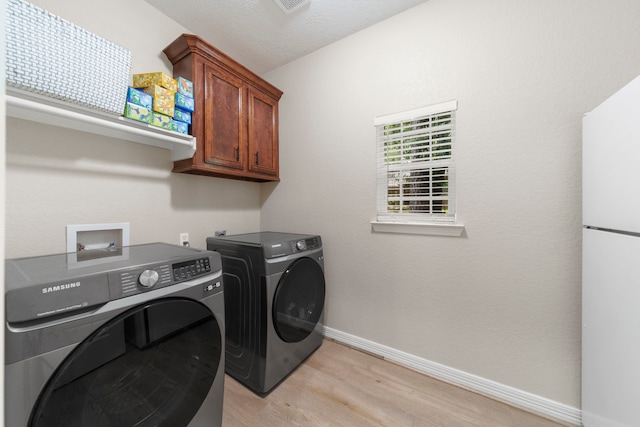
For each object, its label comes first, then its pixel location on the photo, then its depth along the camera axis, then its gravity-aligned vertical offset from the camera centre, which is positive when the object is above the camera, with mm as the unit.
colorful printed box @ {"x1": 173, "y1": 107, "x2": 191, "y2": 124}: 1529 +640
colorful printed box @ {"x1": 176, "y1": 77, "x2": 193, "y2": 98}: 1544 +838
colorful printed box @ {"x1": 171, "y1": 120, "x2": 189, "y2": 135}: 1506 +563
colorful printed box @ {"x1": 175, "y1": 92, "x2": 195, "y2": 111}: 1520 +722
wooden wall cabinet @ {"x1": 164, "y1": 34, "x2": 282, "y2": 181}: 1631 +780
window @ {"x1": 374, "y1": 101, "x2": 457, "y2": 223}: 1587 +344
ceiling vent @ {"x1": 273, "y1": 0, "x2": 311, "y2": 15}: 1588 +1416
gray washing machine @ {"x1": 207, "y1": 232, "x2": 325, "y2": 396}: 1438 -602
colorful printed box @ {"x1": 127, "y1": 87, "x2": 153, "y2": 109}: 1321 +654
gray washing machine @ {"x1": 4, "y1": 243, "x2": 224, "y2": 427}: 646 -420
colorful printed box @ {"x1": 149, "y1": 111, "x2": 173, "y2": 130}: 1406 +562
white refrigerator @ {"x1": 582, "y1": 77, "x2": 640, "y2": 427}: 858 -203
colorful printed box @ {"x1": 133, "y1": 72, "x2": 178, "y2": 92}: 1411 +803
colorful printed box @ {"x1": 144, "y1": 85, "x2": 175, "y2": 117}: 1401 +686
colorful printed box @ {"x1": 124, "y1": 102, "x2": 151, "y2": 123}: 1308 +567
